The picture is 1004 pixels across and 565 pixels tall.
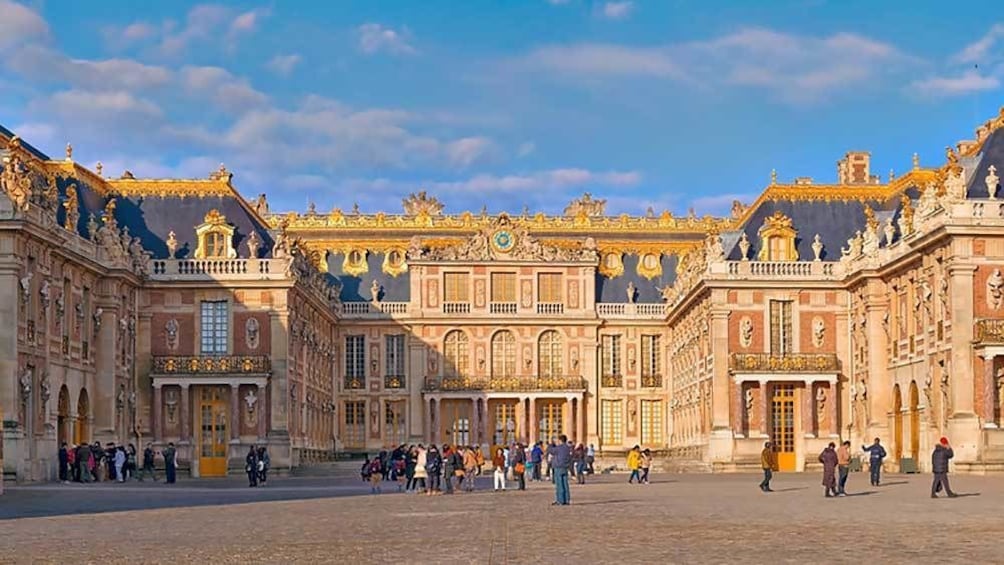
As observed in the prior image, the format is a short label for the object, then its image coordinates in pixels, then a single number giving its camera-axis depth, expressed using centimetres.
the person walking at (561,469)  3444
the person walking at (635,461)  4962
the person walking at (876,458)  4312
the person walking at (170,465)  5314
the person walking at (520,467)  4493
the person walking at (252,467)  4818
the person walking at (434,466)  4244
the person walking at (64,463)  4912
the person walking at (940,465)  3494
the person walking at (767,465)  4038
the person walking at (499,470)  4516
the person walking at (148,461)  5794
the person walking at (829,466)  3628
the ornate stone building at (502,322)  5031
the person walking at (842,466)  3741
